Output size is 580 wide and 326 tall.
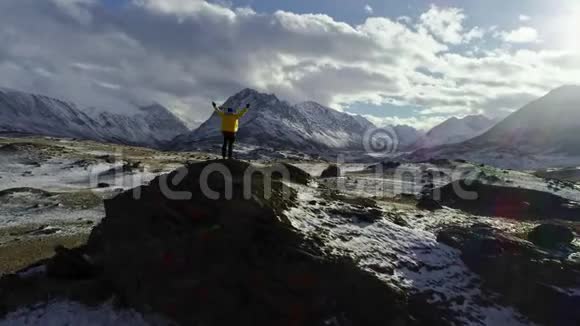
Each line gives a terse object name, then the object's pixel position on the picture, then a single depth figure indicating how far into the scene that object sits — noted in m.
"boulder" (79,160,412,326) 16.06
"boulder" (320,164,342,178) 69.56
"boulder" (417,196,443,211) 31.79
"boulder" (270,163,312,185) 27.75
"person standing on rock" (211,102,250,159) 22.92
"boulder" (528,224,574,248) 23.12
